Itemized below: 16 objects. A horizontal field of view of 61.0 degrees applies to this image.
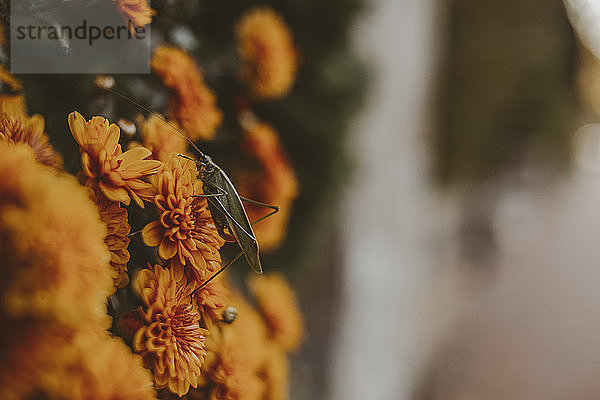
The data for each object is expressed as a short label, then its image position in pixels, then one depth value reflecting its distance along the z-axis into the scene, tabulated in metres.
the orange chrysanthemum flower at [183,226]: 0.19
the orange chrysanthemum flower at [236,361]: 0.23
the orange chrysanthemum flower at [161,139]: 0.20
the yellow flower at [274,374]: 0.30
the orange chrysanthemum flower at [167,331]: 0.19
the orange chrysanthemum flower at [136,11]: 0.21
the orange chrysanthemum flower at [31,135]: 0.18
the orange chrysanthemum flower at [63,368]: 0.17
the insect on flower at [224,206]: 0.21
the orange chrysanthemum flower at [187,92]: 0.26
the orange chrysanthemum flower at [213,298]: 0.21
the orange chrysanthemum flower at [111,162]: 0.18
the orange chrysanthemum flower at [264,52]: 0.39
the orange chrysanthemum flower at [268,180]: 0.37
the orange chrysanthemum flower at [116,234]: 0.18
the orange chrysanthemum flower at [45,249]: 0.16
